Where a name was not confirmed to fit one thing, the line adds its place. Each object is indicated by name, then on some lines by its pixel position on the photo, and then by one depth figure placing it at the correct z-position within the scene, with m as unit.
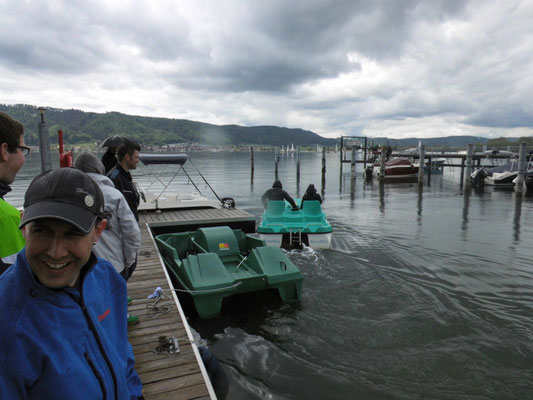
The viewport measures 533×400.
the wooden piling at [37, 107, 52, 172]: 7.33
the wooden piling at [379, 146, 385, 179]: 31.82
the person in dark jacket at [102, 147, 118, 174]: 5.69
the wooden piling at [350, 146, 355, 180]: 32.34
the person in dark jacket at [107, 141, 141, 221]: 4.19
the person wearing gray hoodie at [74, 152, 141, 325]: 3.39
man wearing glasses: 1.98
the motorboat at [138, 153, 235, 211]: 13.00
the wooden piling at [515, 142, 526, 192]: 22.99
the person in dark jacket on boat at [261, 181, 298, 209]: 11.18
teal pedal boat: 9.92
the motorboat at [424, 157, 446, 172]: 42.33
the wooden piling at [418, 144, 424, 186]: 29.38
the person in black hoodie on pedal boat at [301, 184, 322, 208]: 11.07
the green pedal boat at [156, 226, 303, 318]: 5.85
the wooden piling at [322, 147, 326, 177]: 33.70
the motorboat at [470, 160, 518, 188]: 26.52
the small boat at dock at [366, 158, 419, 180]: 34.53
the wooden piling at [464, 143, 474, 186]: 26.67
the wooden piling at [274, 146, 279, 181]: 38.29
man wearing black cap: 1.17
